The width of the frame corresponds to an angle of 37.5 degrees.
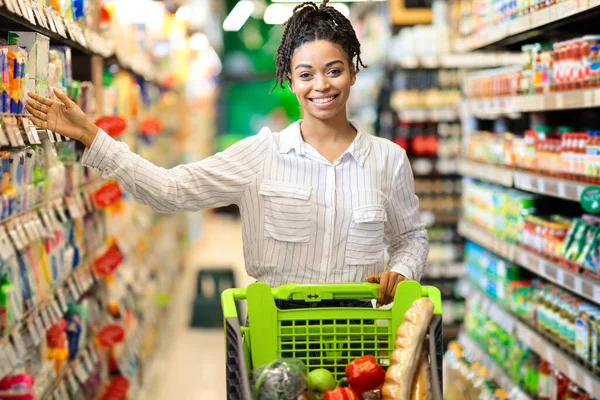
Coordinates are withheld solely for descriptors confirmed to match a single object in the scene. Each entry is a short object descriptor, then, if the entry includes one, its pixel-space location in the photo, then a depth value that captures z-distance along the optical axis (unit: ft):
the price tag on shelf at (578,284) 11.85
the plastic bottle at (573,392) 12.74
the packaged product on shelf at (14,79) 8.34
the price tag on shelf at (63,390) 11.61
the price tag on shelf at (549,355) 12.96
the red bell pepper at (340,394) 7.00
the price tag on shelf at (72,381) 12.21
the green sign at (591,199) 11.20
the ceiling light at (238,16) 61.93
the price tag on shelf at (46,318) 10.59
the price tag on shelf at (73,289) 12.41
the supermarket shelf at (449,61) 24.39
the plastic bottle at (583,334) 11.84
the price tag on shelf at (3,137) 7.88
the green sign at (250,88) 80.79
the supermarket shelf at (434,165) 24.99
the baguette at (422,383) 7.13
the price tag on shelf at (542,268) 13.47
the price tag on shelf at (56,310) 11.11
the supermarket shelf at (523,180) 12.32
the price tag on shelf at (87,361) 13.19
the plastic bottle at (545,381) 13.97
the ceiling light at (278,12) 60.08
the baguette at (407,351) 6.98
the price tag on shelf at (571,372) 11.93
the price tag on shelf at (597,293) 11.19
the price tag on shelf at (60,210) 11.51
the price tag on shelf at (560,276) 12.61
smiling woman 8.71
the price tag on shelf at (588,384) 11.21
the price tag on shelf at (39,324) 10.18
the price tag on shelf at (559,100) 12.49
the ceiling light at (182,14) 31.68
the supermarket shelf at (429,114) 24.72
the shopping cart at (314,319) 7.83
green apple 7.37
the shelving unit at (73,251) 9.23
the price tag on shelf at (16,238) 9.09
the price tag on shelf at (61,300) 11.53
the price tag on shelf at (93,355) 13.74
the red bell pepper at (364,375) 7.30
